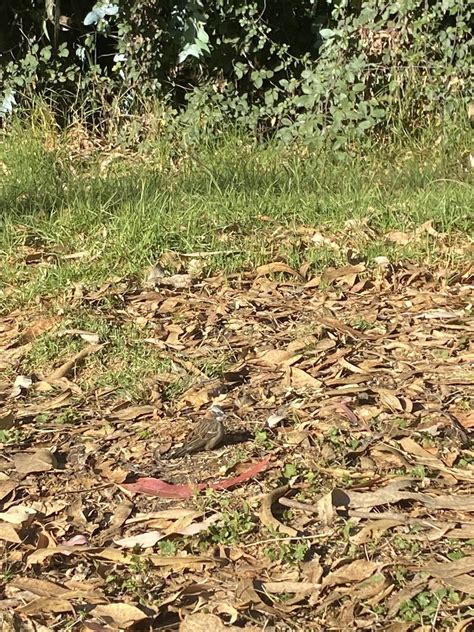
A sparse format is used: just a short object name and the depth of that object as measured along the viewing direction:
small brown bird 2.94
